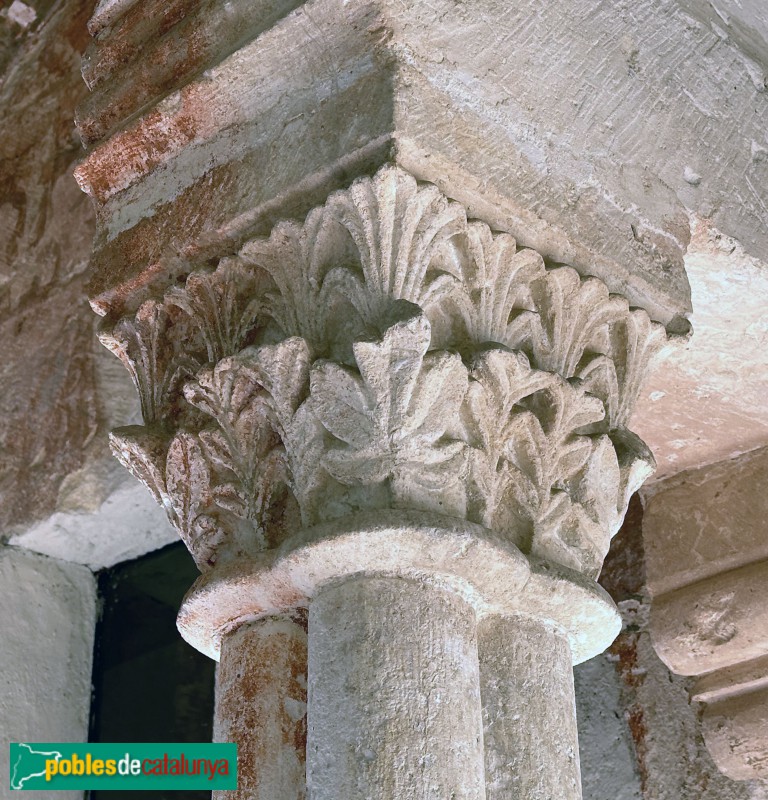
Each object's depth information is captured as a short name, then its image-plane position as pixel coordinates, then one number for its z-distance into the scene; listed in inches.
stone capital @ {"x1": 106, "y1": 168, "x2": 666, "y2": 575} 54.6
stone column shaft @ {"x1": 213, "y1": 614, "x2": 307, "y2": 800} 58.2
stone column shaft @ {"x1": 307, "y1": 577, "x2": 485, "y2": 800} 49.5
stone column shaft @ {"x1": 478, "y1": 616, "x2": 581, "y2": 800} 55.4
